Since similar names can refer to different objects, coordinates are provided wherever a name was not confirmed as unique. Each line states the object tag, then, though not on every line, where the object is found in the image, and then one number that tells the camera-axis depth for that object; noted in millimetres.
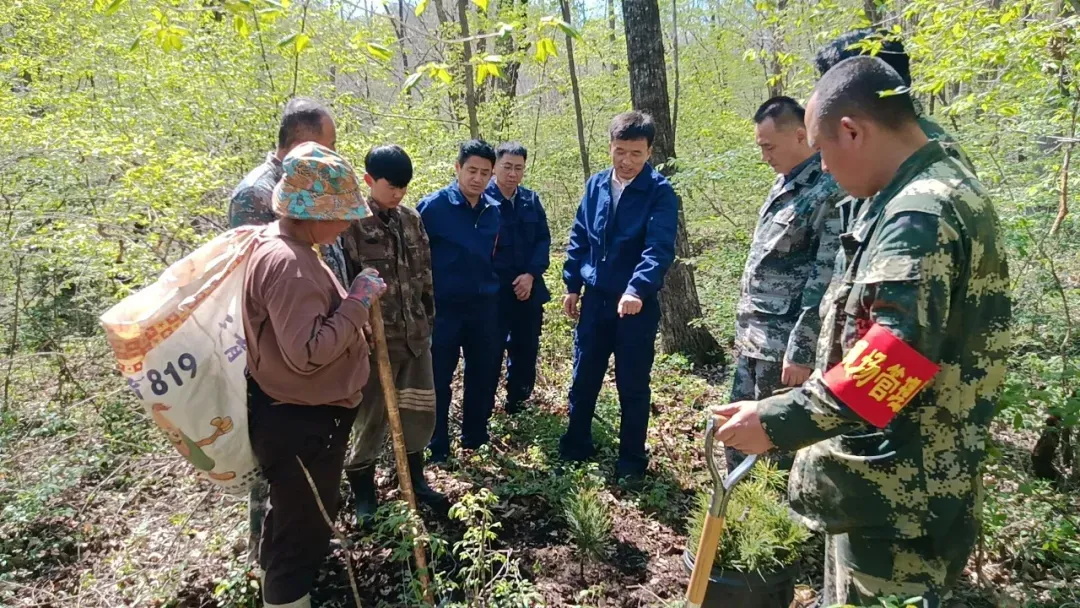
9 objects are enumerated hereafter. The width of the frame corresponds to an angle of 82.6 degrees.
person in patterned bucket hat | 2213
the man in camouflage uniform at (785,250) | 2904
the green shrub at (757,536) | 2346
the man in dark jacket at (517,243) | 4836
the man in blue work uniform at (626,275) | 3725
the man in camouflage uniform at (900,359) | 1524
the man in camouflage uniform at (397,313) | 3344
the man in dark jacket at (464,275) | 4180
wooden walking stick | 2638
